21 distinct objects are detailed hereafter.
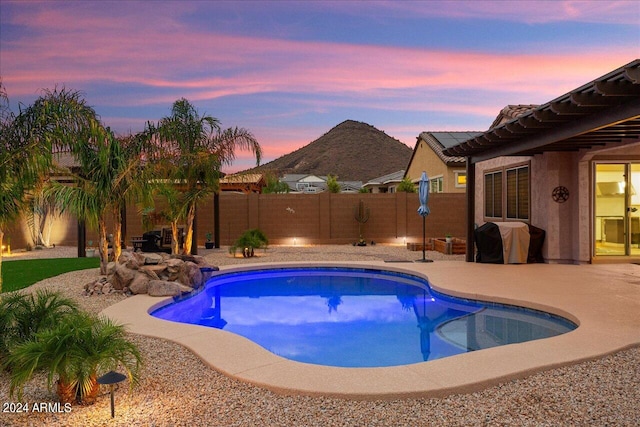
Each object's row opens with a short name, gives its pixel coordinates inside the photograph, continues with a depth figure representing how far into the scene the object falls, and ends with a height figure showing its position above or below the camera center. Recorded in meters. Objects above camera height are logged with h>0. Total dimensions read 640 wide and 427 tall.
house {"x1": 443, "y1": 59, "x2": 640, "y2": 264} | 9.98 +0.51
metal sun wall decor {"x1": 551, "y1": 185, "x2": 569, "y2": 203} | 11.37 +0.32
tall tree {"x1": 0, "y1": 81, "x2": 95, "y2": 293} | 6.13 +0.84
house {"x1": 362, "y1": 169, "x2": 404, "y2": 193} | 33.69 +1.85
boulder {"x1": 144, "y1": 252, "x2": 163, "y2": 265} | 9.29 -0.94
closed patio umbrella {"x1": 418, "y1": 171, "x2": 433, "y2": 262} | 13.11 +0.41
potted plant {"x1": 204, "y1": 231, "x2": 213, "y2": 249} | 16.66 -1.06
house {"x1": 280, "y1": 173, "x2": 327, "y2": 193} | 47.50 +2.65
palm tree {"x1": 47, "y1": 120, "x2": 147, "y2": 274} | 9.48 +0.60
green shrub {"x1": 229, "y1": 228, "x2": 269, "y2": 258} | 14.06 -0.98
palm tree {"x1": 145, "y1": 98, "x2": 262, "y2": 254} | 12.34 +1.52
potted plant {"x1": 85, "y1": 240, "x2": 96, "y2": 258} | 14.36 -1.18
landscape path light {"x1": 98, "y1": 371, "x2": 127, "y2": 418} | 3.36 -1.16
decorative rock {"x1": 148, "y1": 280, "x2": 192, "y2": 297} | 8.28 -1.32
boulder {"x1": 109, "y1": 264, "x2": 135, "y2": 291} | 8.57 -1.14
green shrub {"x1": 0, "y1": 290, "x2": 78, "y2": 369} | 4.32 -0.96
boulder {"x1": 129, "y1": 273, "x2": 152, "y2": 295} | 8.48 -1.28
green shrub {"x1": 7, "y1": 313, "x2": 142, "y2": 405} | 3.55 -1.06
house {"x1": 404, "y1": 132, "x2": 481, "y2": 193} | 22.17 +2.30
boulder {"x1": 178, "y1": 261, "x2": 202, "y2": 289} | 9.50 -1.26
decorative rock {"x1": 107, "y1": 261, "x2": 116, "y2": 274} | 8.78 -1.05
